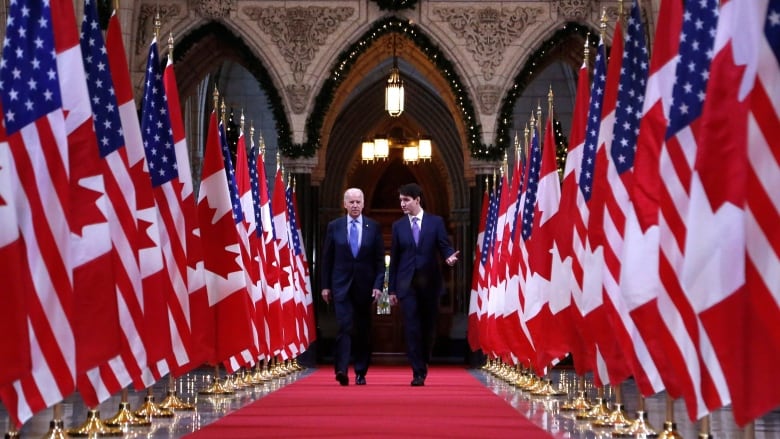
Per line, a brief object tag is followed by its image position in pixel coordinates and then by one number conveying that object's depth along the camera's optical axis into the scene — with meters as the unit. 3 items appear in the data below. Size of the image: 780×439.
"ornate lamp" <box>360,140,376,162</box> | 28.94
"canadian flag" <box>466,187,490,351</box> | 23.08
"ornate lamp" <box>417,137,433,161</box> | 28.75
